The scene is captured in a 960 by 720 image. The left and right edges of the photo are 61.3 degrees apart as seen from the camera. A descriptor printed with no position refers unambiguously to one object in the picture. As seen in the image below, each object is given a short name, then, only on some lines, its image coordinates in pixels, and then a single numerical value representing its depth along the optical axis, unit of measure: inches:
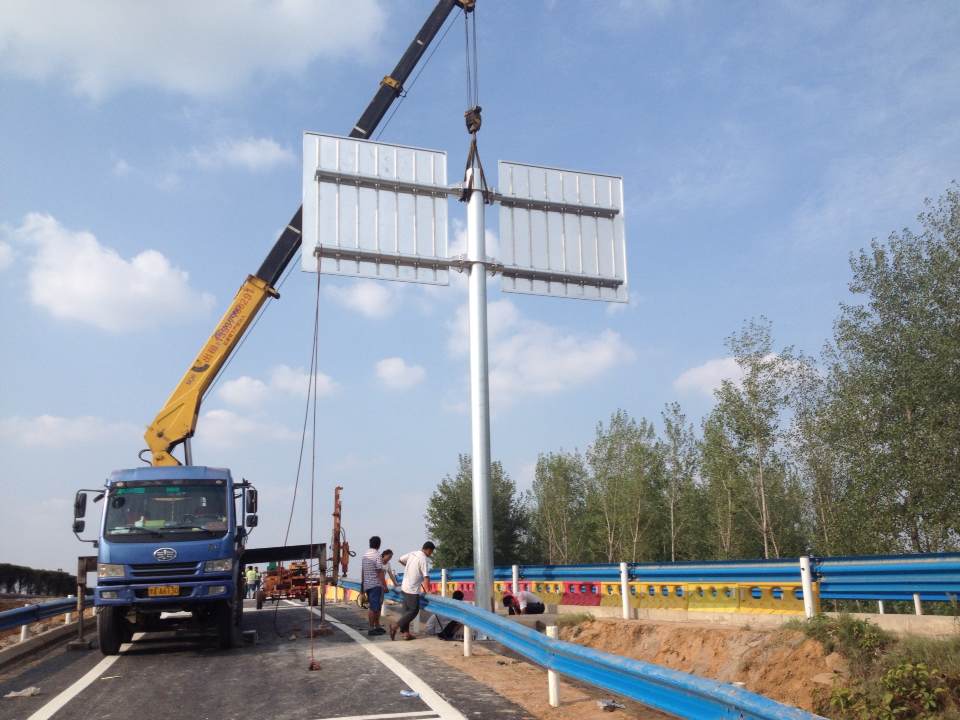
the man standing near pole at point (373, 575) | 558.6
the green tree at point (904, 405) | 1033.5
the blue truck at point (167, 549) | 473.4
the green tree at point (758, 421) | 1466.5
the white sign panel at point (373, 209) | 626.8
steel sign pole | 595.2
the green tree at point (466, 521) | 2073.1
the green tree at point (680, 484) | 1993.1
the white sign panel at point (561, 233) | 683.4
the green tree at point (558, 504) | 2436.0
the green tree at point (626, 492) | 2053.4
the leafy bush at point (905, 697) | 299.3
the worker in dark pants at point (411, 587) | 510.9
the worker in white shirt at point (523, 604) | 660.7
